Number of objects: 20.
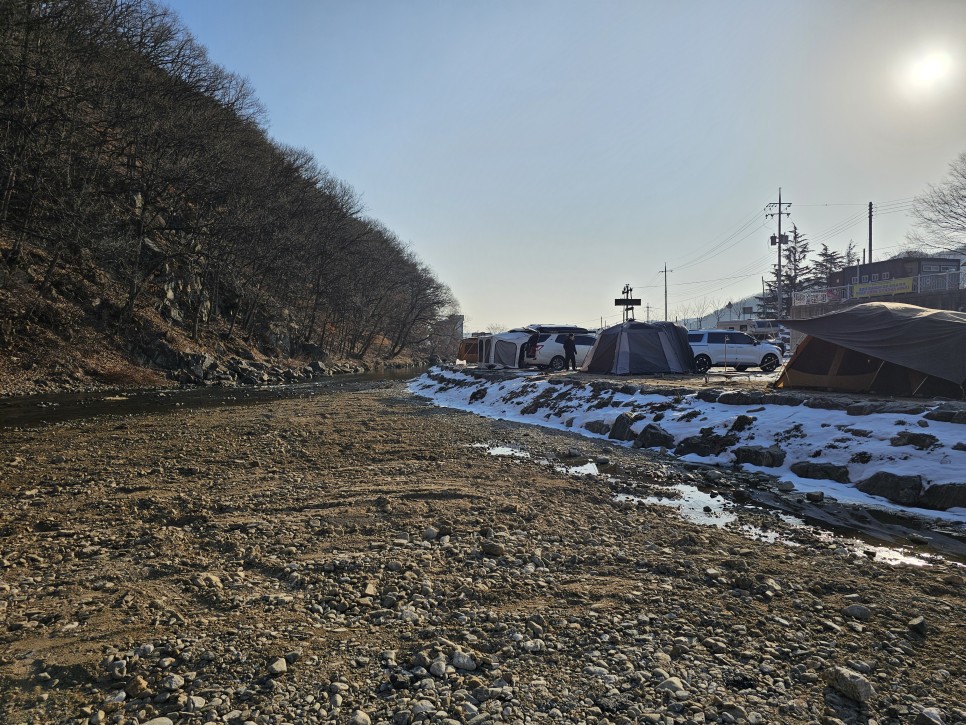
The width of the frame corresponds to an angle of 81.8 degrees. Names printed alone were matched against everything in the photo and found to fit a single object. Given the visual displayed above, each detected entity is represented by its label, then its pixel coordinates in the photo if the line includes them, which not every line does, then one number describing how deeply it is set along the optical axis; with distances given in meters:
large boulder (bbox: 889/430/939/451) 7.71
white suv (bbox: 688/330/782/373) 25.83
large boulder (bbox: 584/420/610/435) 12.99
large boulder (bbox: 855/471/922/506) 7.09
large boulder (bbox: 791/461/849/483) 8.09
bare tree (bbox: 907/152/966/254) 37.16
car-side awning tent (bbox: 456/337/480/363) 45.66
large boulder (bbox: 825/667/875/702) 3.05
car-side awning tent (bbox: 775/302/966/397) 11.04
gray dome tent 21.75
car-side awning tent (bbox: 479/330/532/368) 29.00
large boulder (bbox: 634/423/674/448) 11.07
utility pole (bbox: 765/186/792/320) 56.06
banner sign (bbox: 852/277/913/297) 34.81
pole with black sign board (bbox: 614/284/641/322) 24.86
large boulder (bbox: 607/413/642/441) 12.19
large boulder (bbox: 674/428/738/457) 10.15
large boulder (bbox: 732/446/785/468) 9.10
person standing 26.02
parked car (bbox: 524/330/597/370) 28.70
